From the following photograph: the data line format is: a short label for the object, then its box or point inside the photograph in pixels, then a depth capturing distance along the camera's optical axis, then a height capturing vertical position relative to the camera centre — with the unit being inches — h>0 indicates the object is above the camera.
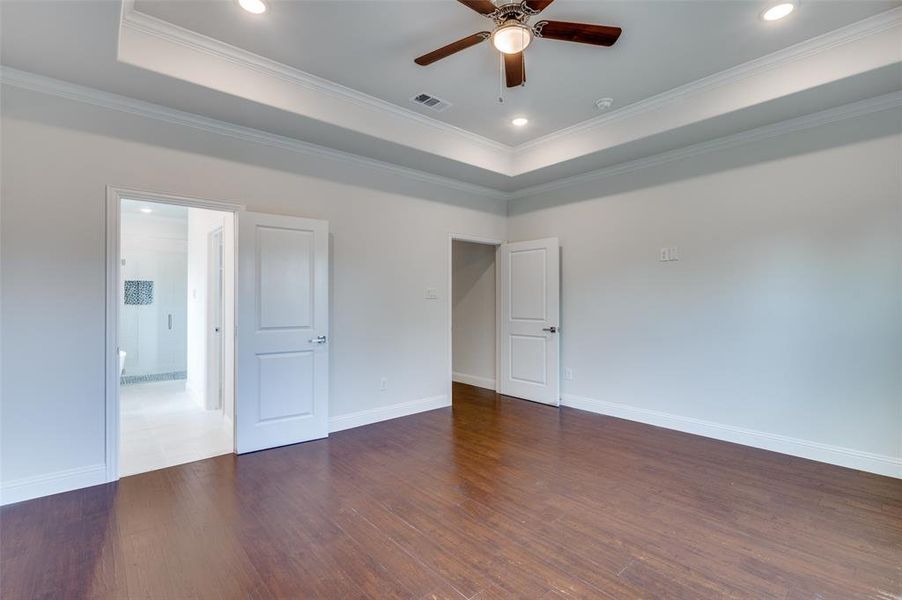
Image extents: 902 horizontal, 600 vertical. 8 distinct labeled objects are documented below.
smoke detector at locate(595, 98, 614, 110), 150.0 +72.9
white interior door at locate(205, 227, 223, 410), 193.0 -7.8
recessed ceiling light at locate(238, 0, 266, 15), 100.5 +72.8
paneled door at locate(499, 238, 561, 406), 204.4 -8.5
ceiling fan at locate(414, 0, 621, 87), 87.9 +60.6
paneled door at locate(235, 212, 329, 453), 143.3 -9.9
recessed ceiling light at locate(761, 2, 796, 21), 102.2 +72.8
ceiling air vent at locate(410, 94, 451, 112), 149.3 +73.7
